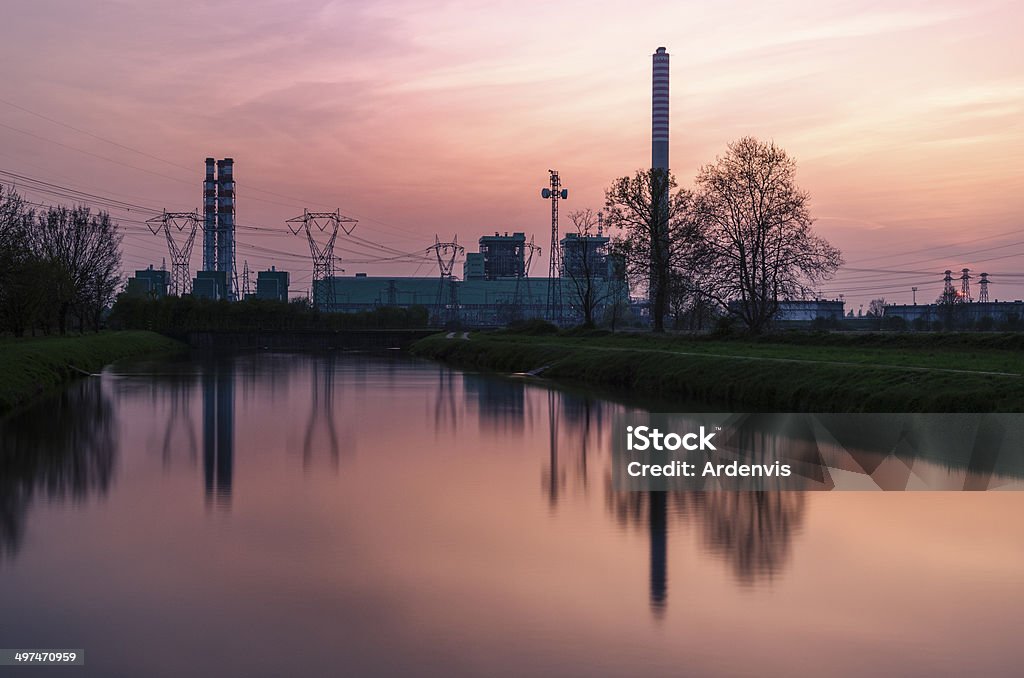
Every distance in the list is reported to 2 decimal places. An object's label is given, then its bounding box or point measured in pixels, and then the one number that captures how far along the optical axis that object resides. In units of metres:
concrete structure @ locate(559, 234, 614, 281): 82.56
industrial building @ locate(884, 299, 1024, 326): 87.19
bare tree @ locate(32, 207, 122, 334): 73.44
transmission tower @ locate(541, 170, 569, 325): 102.01
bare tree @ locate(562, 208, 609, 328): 80.50
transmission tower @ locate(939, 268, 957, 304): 109.04
